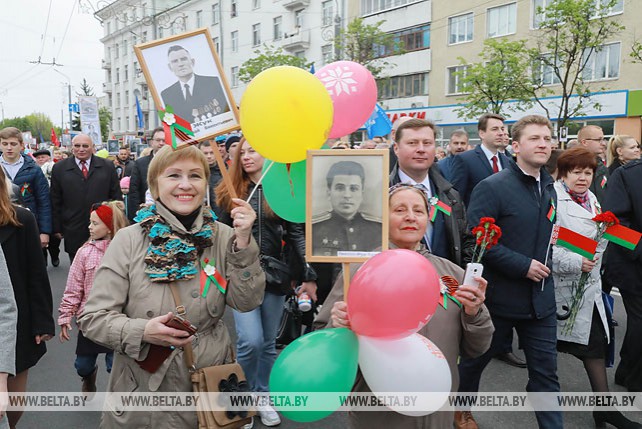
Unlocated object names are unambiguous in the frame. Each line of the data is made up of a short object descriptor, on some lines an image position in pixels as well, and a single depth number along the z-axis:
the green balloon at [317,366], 1.95
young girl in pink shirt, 3.86
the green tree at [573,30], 17.66
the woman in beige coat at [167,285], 2.12
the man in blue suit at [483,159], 5.59
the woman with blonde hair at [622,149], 6.20
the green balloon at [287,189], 2.58
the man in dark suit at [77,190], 6.55
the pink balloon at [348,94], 2.79
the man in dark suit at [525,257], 3.43
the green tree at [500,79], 21.05
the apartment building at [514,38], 22.27
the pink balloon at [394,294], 1.89
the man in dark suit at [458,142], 7.45
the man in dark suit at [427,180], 3.48
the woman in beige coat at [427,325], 2.33
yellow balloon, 2.23
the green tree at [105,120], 63.66
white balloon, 1.95
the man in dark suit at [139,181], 6.45
